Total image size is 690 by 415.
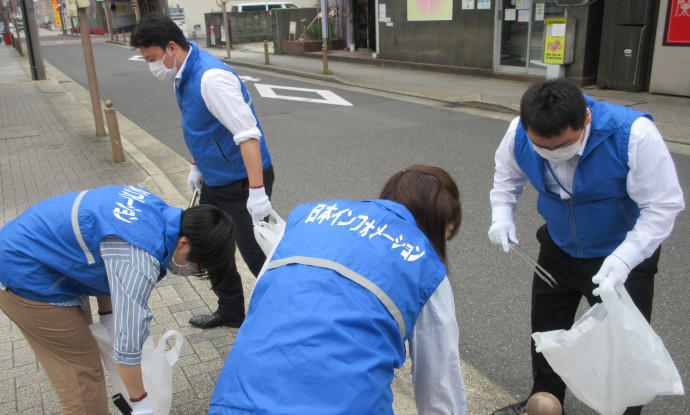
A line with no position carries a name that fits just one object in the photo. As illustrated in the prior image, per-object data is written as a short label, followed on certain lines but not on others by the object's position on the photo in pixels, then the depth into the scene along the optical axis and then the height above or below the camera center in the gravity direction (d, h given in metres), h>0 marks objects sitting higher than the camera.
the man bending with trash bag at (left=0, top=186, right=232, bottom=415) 2.07 -0.80
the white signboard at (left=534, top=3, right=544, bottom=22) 12.17 +0.28
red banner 9.65 -0.03
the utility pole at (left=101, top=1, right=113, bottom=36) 36.86 +1.36
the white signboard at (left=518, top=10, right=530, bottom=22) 12.59 +0.24
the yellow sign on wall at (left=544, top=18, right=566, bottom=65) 11.44 -0.31
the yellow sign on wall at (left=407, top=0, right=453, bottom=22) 14.81 +0.50
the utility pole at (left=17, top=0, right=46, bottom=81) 15.57 +0.20
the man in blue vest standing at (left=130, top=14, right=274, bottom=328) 3.06 -0.48
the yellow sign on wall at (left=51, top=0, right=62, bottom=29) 48.70 +2.05
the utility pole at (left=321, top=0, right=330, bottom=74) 15.28 -0.10
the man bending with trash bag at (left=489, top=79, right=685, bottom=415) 2.02 -0.61
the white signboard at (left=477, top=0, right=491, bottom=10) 13.59 +0.53
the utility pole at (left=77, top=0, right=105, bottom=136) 8.42 -0.40
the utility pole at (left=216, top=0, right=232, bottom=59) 20.23 +0.44
